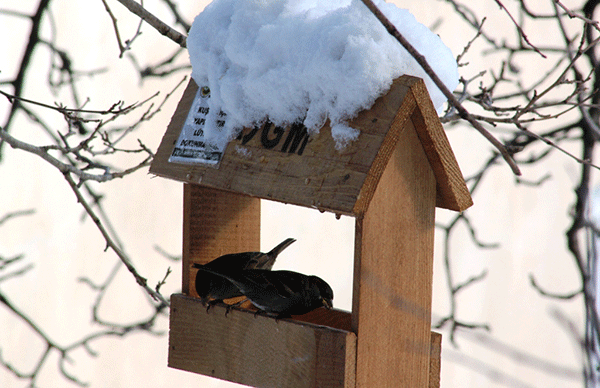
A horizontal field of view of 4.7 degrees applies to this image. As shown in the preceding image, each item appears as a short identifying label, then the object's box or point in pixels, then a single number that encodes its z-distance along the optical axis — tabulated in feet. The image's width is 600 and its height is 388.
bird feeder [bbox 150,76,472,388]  22.23
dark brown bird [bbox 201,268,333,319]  22.47
